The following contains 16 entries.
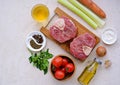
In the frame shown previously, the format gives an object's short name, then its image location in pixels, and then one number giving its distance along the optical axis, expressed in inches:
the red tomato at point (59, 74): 75.1
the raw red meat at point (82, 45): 76.3
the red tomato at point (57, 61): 74.9
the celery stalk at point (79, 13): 78.0
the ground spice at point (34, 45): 77.7
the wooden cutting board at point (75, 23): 77.7
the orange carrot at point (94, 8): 77.9
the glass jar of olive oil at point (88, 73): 76.8
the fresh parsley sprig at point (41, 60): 72.8
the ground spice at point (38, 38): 77.6
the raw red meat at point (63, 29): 76.9
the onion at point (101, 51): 76.7
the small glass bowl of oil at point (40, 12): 77.4
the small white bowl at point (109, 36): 77.7
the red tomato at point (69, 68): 74.9
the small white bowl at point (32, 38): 77.5
